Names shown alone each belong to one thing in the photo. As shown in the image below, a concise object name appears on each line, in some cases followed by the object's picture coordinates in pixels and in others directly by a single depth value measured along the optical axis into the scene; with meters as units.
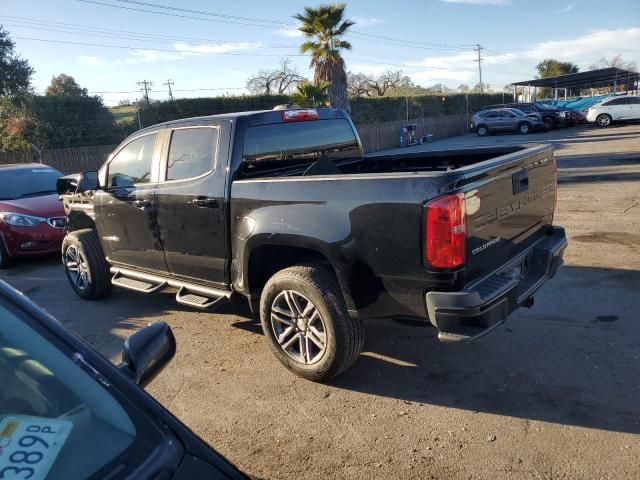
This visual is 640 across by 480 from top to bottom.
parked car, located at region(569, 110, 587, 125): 32.53
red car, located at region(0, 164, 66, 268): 7.86
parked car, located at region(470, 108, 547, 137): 30.59
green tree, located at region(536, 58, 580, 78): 71.44
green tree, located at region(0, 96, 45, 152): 16.22
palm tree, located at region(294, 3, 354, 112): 26.16
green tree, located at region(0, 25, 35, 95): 26.59
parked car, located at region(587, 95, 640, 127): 29.61
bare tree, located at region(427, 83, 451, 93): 66.31
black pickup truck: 3.13
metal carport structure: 41.44
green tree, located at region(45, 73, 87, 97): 42.70
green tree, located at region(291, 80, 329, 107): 22.64
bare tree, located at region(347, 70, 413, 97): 60.25
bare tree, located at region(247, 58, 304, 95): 48.56
